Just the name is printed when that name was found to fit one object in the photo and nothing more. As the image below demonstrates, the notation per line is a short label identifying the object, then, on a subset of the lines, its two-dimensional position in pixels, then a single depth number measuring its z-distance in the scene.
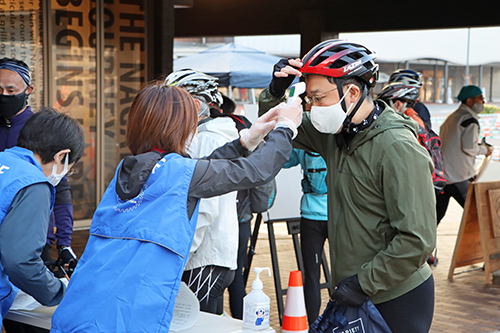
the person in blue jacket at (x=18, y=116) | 3.69
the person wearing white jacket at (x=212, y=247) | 2.80
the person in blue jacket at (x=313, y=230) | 4.25
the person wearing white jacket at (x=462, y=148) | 7.31
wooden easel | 6.43
